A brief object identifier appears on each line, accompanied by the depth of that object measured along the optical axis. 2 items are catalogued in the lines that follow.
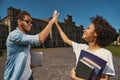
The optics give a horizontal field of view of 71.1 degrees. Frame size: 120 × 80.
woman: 0.99
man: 1.04
